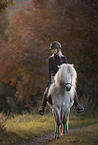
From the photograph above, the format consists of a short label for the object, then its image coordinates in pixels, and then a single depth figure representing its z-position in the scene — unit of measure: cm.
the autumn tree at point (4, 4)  2025
